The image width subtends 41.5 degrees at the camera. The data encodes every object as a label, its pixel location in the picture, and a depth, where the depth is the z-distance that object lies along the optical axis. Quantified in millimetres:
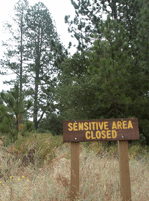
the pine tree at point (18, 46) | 20273
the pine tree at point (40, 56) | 19184
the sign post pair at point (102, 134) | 3197
